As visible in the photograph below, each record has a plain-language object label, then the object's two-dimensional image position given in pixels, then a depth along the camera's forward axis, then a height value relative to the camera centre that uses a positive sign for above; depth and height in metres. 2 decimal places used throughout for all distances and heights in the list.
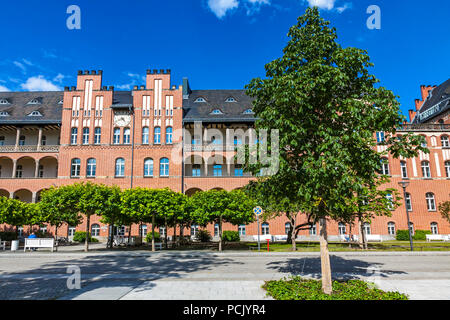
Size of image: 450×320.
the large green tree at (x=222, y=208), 20.00 +0.11
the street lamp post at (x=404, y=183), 19.45 +1.52
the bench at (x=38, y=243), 21.23 -2.23
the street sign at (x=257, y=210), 19.11 -0.09
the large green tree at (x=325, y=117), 6.73 +2.25
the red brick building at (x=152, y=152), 32.41 +6.69
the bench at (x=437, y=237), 29.23 -3.22
